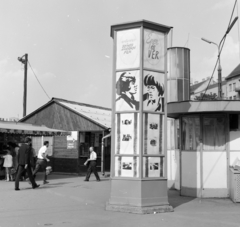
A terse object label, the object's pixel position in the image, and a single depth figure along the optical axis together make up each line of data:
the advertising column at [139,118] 8.45
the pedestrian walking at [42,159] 14.20
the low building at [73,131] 20.52
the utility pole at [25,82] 27.88
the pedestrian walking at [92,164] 15.65
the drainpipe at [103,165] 19.67
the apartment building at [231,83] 65.95
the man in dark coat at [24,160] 12.24
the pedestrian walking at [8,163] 15.54
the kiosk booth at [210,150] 10.80
